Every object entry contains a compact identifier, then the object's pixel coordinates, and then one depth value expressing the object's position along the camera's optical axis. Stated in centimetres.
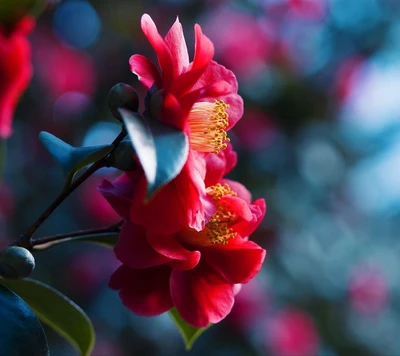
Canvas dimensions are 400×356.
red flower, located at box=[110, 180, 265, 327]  75
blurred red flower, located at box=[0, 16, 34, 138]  90
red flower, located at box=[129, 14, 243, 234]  71
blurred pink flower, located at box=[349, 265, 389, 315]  311
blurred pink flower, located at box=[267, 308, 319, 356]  257
